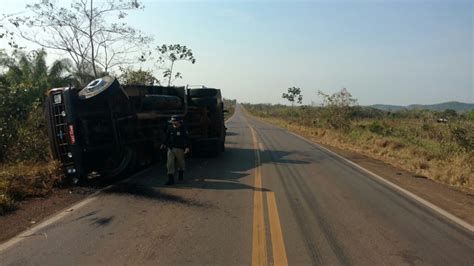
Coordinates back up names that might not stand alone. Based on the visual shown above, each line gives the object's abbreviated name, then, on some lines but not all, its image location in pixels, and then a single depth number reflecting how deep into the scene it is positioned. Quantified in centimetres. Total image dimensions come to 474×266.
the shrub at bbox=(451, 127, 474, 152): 1791
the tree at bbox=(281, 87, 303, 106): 9685
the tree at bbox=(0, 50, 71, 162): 1270
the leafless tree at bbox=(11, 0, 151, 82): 1983
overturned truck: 1051
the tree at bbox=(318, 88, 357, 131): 3791
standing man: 1138
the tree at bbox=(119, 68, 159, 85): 2890
